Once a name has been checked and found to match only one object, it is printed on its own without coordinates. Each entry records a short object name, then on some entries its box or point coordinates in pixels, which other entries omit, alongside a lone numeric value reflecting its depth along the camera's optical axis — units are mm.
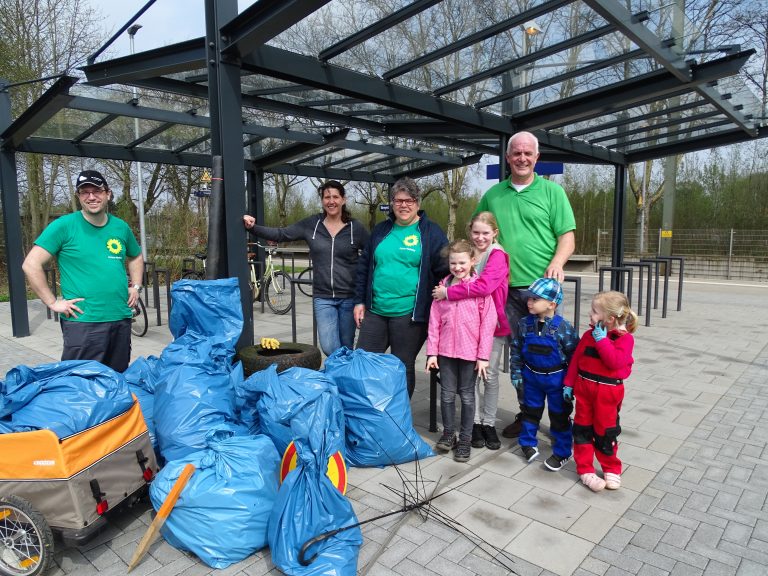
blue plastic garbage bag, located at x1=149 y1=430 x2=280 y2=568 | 2209
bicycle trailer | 2062
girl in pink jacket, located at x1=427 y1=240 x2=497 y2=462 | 3066
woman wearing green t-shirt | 3316
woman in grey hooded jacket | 3662
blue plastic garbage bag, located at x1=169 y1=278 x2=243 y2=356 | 3213
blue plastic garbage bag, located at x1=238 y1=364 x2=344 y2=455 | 2652
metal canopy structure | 3654
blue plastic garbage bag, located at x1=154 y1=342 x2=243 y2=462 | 2646
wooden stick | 2178
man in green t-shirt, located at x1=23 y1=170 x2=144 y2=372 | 3123
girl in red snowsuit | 2664
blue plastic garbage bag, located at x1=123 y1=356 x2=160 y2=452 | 2959
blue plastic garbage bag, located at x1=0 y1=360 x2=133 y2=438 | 2152
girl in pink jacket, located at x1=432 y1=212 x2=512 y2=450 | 3023
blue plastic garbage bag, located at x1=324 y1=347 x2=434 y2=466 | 2965
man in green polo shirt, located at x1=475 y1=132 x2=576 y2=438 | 3182
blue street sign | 8703
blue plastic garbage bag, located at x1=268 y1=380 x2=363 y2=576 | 2061
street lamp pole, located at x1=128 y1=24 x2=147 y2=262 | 14375
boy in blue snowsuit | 3006
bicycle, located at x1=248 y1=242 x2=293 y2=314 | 9266
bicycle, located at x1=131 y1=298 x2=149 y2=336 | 7238
